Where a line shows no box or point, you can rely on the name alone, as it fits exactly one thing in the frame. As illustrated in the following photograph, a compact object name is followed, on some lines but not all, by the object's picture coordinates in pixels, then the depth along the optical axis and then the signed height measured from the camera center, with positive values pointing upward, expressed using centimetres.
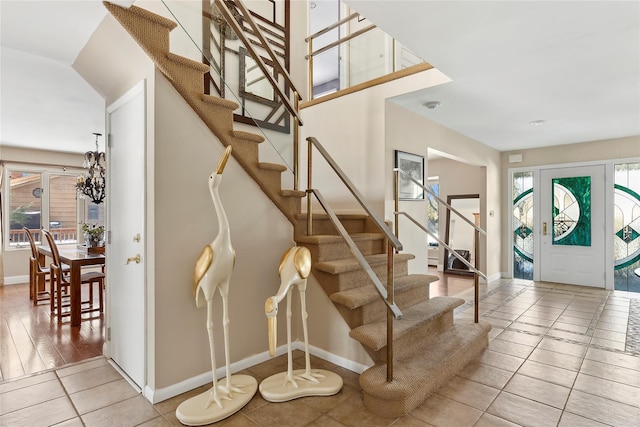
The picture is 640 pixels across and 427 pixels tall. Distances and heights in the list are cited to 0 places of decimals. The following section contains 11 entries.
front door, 566 -21
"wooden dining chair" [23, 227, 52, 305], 482 -93
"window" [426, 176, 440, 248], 791 +5
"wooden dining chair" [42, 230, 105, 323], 398 -80
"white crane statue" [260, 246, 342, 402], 226 -114
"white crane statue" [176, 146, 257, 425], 206 -46
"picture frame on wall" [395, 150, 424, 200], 379 +47
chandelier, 479 +43
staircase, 213 -61
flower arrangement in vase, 446 -32
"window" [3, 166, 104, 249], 637 +15
